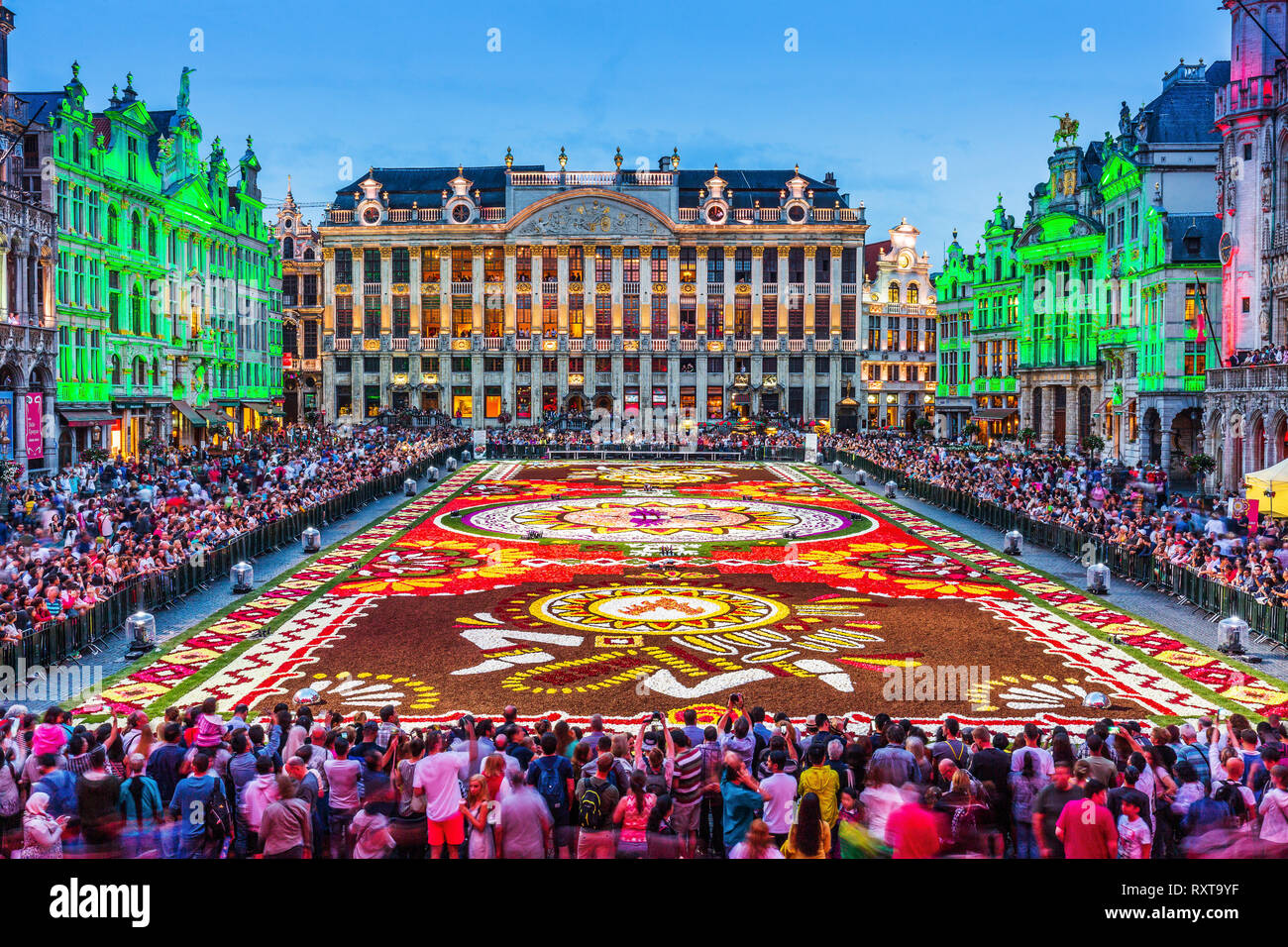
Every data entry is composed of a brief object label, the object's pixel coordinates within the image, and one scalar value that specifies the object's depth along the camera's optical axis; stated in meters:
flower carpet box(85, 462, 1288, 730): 16.16
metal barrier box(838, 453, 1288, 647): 19.31
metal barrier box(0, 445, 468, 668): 17.00
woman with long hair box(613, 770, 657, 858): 9.14
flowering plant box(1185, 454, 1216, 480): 42.19
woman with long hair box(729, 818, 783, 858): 8.19
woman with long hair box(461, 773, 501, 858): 9.02
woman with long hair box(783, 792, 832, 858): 8.64
